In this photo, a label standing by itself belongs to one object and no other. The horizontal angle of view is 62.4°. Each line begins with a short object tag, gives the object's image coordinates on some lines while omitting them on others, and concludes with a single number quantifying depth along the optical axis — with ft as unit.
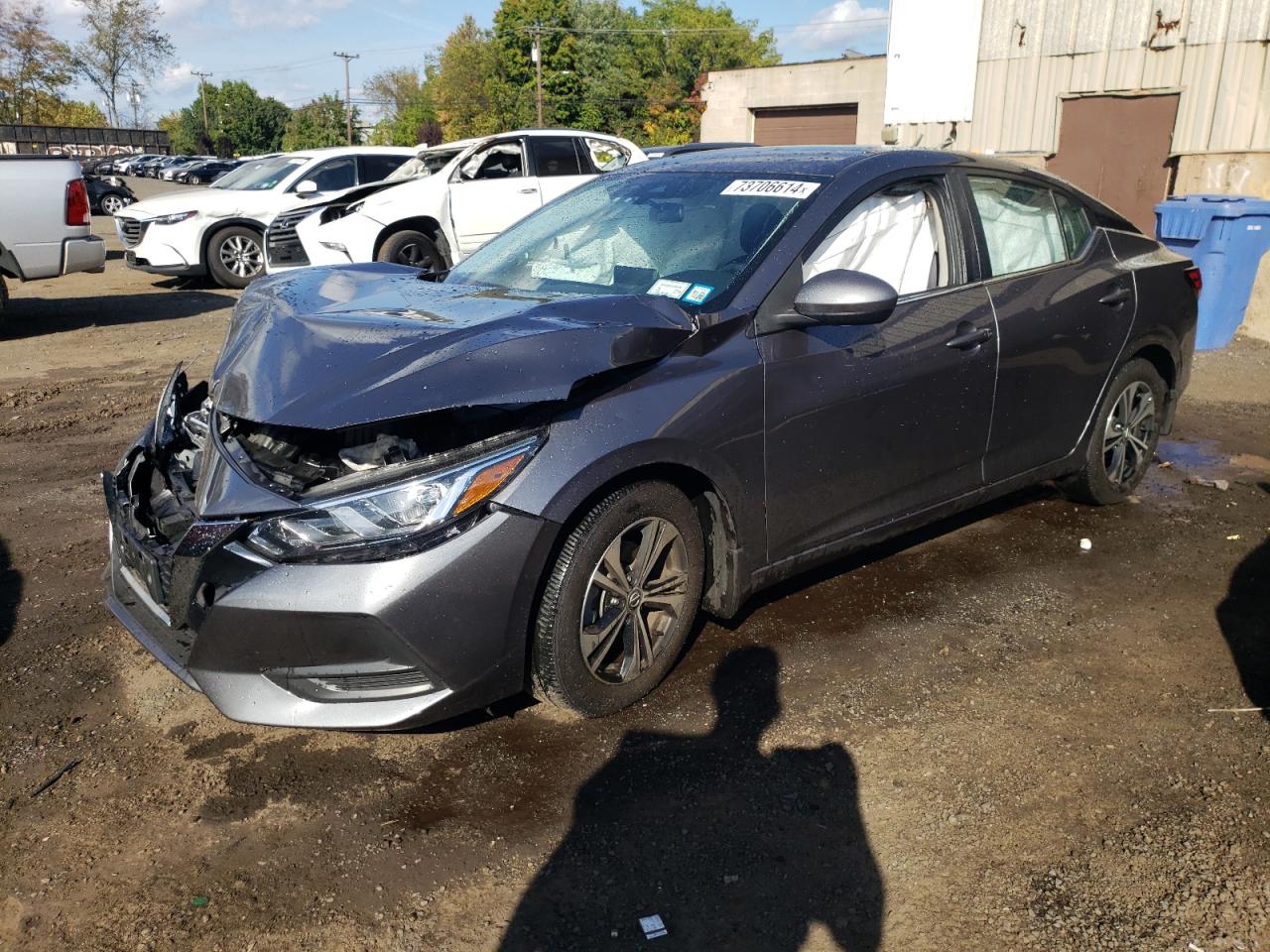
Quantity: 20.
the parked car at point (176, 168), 141.19
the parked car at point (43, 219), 32.35
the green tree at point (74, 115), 219.65
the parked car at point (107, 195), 88.63
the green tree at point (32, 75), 197.26
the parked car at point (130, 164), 165.21
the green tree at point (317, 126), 268.82
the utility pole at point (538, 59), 187.73
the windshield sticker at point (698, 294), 11.14
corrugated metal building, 41.11
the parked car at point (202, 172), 121.40
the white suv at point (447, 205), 34.42
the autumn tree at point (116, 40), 234.58
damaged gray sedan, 9.00
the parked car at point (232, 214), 42.75
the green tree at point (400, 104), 264.93
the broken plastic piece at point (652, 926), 7.86
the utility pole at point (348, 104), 251.99
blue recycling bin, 30.68
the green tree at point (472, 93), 235.81
